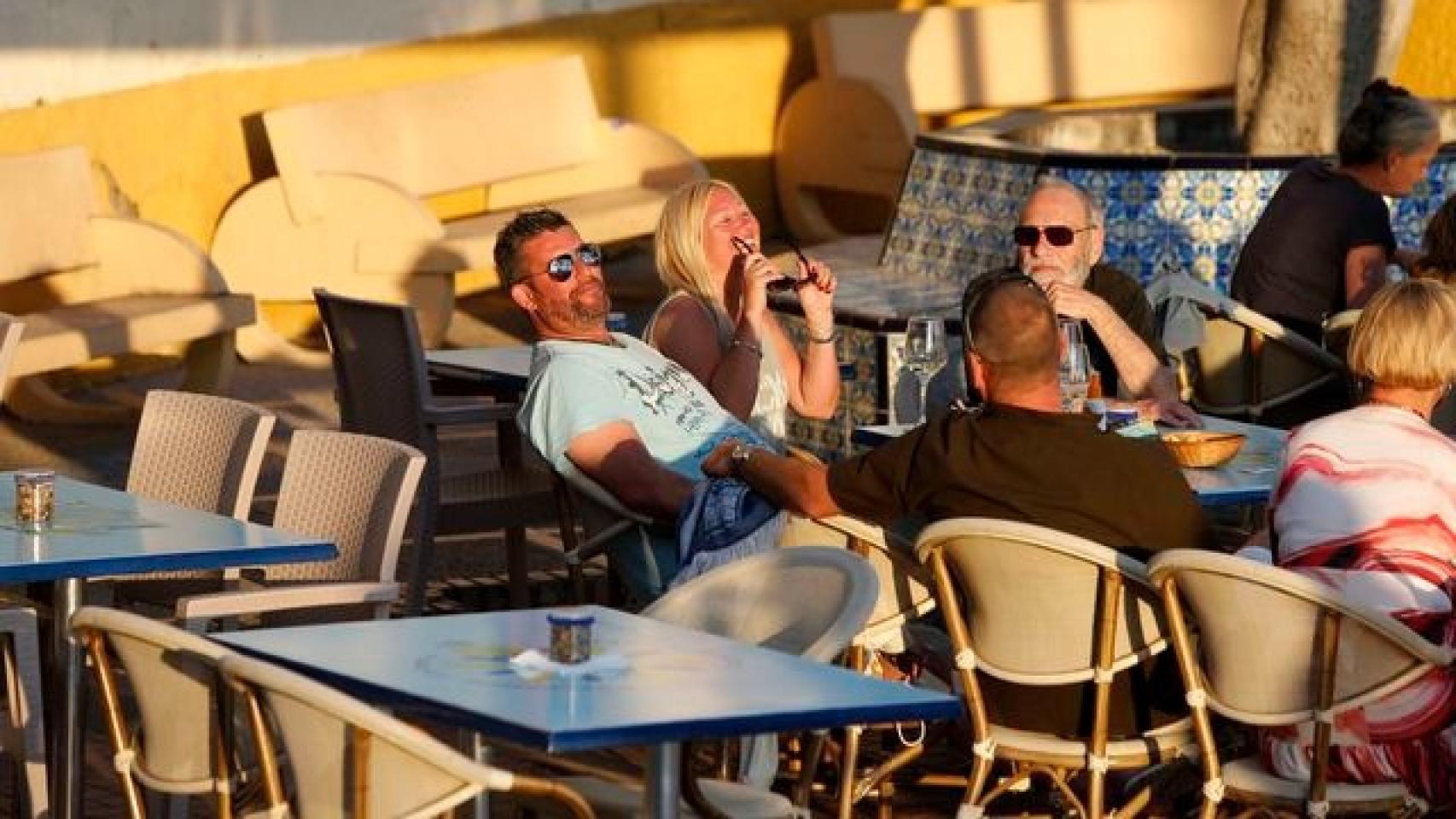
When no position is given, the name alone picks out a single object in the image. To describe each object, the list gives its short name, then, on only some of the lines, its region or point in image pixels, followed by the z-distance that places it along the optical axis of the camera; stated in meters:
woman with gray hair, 18.72
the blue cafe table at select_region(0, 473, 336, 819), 11.81
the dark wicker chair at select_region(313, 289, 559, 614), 17.02
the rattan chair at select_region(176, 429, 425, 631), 12.49
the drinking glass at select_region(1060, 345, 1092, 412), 13.98
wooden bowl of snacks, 13.83
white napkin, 9.73
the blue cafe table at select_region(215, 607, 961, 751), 9.07
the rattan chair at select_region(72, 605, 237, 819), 10.00
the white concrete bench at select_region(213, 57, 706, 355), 26.80
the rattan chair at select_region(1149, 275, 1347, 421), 18.22
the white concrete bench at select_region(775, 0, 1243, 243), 32.19
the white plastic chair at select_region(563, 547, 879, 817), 10.34
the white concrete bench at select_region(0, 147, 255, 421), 23.73
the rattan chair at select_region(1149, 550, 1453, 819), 10.82
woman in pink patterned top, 11.23
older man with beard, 15.31
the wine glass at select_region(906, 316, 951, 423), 14.70
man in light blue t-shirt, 13.42
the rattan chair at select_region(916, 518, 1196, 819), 11.30
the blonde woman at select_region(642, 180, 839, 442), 14.62
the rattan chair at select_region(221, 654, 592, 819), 8.84
